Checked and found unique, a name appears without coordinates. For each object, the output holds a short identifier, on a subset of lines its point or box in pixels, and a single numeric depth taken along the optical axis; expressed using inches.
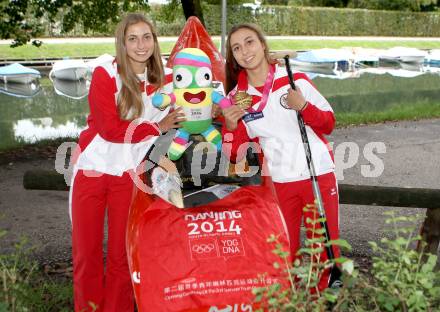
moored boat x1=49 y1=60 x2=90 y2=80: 936.3
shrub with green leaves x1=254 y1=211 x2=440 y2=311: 84.1
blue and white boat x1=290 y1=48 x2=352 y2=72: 1095.6
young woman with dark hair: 148.2
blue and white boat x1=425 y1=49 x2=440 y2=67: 1190.9
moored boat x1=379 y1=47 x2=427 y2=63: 1176.2
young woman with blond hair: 146.0
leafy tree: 435.2
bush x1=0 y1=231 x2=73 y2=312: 104.0
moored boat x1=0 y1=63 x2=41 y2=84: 883.4
